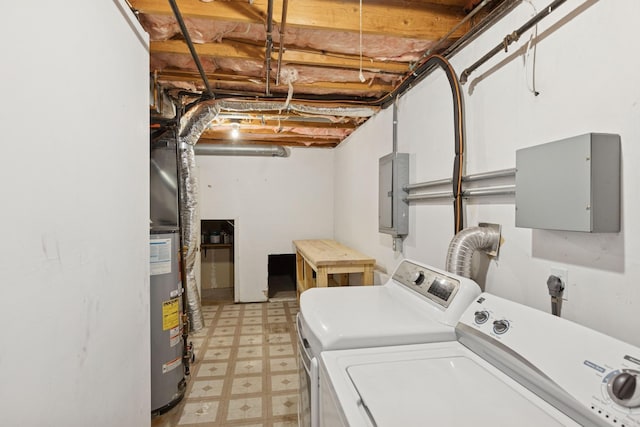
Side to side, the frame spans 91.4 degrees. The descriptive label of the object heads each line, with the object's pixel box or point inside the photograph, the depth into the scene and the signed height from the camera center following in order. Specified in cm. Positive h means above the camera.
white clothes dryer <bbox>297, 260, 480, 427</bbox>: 125 -49
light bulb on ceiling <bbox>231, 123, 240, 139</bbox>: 350 +94
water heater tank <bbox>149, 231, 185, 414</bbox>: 209 -77
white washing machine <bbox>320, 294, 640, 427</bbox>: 77 -54
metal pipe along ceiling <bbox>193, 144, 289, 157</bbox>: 440 +84
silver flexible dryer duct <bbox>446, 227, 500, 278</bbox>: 145 -18
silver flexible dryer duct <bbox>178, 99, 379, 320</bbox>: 263 +48
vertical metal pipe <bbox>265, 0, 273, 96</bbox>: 143 +92
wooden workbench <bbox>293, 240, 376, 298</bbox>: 280 -50
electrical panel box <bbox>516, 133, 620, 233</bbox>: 92 +7
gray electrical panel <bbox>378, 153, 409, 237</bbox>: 228 +10
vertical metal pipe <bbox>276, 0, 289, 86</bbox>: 144 +94
